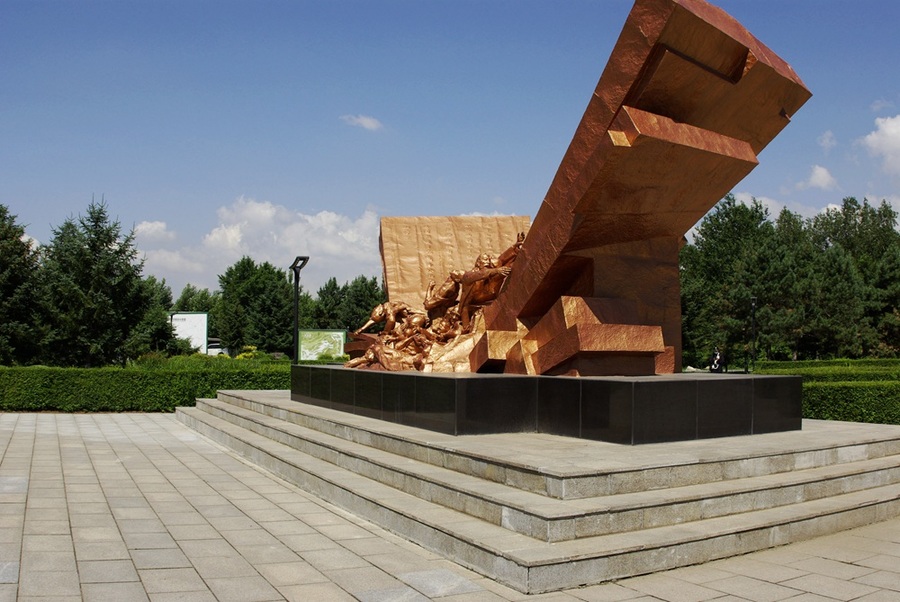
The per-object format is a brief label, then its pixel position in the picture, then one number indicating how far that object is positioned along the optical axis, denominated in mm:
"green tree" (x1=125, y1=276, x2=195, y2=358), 24531
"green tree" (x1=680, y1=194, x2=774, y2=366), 30766
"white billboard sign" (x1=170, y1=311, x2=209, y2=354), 35875
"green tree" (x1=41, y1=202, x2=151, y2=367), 23438
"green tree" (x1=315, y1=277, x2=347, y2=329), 52656
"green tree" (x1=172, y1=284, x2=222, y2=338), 61219
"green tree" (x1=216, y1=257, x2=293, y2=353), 46844
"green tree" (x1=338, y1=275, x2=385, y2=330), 49125
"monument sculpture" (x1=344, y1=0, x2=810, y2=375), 6906
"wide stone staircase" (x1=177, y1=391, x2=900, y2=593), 4754
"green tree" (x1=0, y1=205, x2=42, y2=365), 24859
